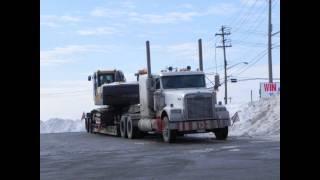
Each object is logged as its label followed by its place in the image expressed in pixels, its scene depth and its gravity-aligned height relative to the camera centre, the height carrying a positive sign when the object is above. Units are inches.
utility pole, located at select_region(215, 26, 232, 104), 3401.1 +307.7
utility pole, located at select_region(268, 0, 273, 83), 2126.0 +147.0
